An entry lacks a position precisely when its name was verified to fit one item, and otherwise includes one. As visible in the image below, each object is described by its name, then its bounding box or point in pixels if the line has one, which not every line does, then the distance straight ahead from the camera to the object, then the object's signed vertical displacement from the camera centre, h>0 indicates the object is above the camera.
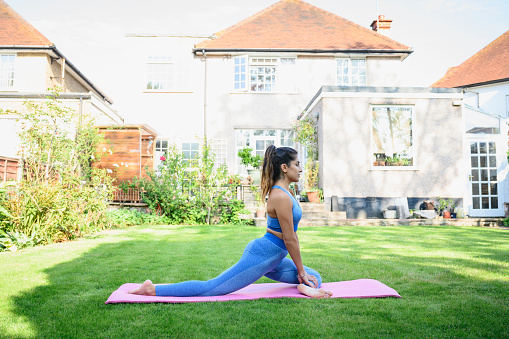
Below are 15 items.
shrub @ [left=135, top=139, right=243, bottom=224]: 10.62 -0.09
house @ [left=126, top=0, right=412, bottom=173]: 16.61 +4.71
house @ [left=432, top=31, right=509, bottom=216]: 11.77 +2.67
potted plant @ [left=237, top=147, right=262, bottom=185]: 14.31 +1.04
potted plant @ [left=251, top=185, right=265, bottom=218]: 10.77 -0.41
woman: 3.23 -0.53
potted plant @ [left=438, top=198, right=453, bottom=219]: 10.94 -0.48
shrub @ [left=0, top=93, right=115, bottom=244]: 6.14 -0.14
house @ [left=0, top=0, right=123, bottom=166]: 13.98 +5.08
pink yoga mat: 3.10 -0.89
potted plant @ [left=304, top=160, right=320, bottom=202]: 12.16 +0.39
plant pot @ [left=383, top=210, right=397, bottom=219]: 11.01 -0.70
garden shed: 12.78 +1.27
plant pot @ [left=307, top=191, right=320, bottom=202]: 11.30 -0.23
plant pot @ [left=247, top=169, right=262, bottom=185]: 14.25 +0.52
